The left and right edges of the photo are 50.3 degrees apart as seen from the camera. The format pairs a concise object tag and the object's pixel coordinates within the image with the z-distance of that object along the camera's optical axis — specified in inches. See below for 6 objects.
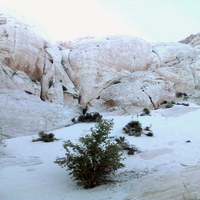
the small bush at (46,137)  404.2
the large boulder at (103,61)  869.7
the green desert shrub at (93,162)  220.1
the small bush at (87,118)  540.8
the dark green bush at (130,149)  325.5
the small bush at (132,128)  425.1
